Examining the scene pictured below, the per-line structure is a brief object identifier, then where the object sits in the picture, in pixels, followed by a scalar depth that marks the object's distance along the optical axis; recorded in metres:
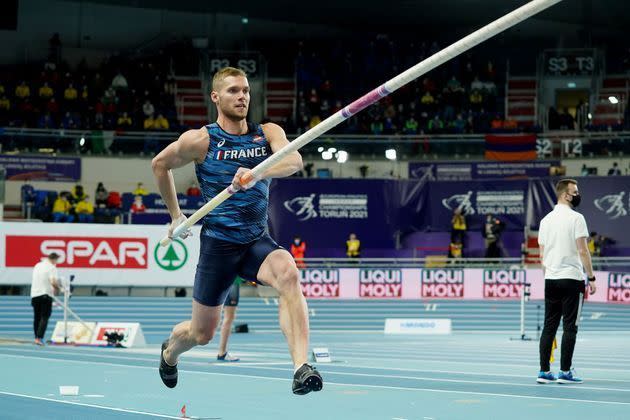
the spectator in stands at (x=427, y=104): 33.62
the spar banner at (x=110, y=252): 24.08
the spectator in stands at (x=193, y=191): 28.41
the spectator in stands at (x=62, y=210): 26.20
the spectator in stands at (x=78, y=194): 27.59
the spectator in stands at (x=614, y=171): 28.39
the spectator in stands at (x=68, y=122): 30.75
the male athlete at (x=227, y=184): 6.50
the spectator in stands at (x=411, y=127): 32.00
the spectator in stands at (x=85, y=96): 32.44
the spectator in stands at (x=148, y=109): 32.66
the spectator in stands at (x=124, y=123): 31.50
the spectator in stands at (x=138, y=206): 27.61
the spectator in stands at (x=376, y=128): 31.91
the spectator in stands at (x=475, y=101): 33.62
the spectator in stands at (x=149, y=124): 31.91
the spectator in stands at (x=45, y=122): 30.62
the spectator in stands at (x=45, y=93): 32.06
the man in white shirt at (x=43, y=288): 17.53
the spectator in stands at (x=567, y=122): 31.48
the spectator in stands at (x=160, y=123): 32.03
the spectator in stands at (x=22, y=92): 31.72
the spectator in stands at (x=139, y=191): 28.42
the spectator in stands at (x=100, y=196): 28.11
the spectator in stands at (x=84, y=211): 26.62
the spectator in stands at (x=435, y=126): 31.77
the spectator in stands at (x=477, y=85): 33.94
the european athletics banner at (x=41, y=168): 27.92
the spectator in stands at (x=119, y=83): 33.38
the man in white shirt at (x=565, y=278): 9.53
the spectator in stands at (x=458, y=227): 28.27
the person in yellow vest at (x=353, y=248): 27.80
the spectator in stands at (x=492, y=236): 27.64
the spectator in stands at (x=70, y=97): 32.25
